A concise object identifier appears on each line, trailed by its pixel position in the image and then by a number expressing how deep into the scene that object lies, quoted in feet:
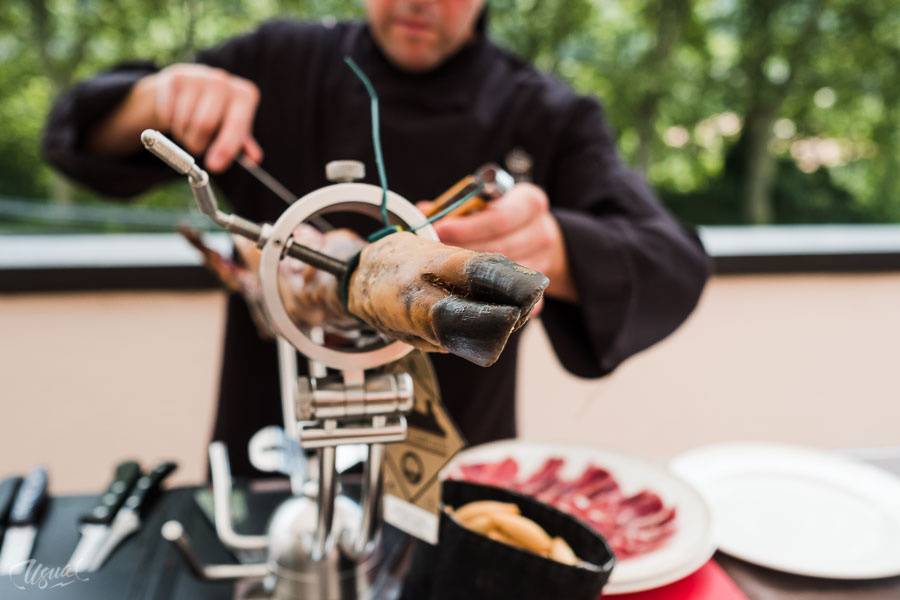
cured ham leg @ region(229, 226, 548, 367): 0.96
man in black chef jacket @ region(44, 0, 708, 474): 3.55
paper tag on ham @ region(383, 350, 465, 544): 1.82
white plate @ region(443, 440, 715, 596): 2.20
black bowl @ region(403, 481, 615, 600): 1.68
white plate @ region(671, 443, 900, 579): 2.53
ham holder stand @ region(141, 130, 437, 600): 1.42
